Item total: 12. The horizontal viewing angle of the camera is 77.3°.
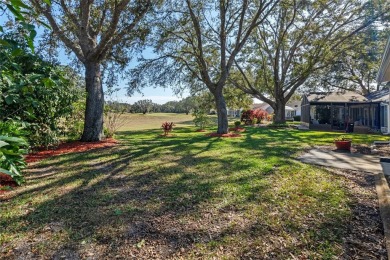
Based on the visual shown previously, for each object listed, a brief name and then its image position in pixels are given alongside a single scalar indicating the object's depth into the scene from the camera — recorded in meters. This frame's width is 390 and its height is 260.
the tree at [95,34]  10.03
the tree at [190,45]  13.73
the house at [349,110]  18.75
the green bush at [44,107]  7.27
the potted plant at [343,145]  9.38
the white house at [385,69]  5.51
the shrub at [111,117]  13.04
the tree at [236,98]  27.25
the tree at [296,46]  19.30
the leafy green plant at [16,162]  4.05
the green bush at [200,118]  22.03
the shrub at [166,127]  16.59
